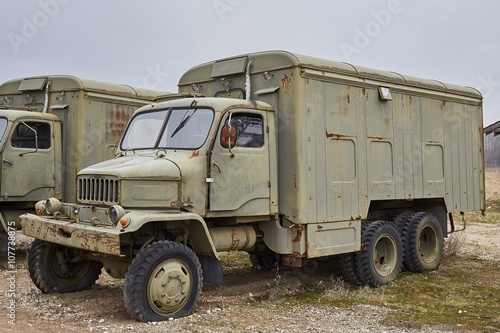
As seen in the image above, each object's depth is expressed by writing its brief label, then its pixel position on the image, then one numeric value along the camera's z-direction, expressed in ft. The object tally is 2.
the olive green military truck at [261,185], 21.54
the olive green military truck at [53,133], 33.22
